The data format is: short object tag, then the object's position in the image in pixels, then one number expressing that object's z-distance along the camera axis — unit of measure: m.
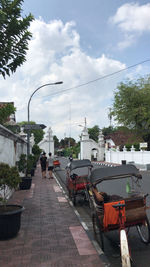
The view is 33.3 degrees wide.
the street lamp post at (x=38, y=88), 18.23
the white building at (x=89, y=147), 49.94
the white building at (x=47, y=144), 54.59
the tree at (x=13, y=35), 4.82
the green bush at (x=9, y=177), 5.62
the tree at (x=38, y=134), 89.38
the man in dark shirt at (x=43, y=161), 17.17
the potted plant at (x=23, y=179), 12.43
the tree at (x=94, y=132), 94.69
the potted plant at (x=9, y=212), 5.27
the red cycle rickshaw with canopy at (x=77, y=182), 8.88
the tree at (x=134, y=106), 34.84
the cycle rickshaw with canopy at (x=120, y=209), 4.30
